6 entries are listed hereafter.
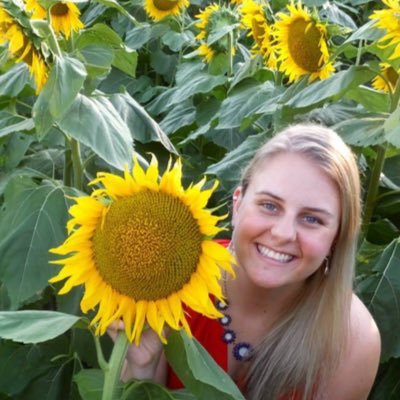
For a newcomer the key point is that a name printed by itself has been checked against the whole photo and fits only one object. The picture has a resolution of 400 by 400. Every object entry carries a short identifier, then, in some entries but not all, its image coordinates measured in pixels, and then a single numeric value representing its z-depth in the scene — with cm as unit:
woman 149
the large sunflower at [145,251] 112
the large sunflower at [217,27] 276
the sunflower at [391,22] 180
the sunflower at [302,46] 215
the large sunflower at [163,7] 337
